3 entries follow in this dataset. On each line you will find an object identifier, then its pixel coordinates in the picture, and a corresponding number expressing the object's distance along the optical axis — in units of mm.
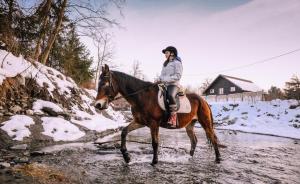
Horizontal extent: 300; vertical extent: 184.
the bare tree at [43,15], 11778
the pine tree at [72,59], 23880
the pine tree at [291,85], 43438
